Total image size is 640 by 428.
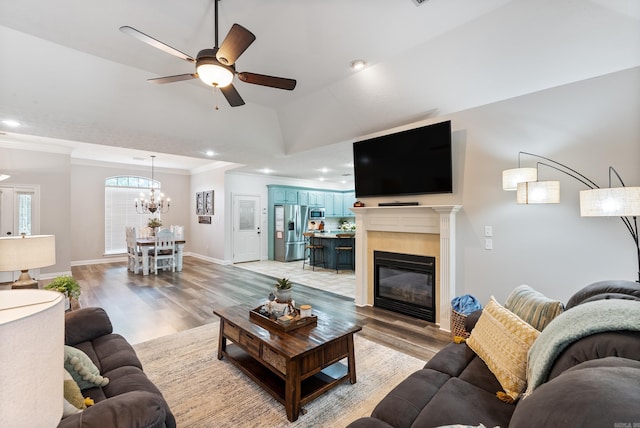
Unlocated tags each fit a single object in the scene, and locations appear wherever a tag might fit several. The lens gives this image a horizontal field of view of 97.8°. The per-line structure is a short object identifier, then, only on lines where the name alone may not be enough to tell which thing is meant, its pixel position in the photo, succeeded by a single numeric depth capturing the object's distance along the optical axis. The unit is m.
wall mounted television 3.54
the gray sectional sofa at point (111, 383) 1.10
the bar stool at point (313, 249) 7.48
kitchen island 7.17
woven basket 2.95
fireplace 3.80
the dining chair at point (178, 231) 7.62
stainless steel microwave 9.44
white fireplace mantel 3.49
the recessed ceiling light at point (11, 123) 3.62
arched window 8.15
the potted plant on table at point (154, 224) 7.32
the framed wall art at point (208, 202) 8.42
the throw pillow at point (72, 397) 1.21
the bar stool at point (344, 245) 7.02
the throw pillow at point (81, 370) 1.49
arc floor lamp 2.03
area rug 1.98
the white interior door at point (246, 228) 8.09
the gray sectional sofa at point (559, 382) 0.66
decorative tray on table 2.32
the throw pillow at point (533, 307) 1.62
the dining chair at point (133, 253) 6.71
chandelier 8.12
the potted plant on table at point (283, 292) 2.56
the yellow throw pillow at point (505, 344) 1.40
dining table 6.58
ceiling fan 1.92
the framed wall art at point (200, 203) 8.85
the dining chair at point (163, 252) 6.73
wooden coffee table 1.97
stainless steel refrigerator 8.57
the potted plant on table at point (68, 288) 2.55
